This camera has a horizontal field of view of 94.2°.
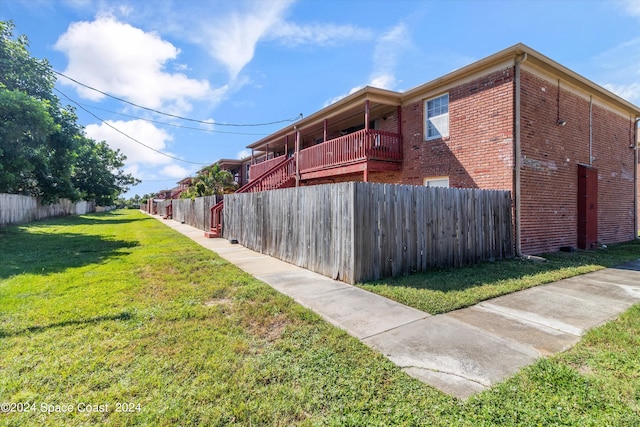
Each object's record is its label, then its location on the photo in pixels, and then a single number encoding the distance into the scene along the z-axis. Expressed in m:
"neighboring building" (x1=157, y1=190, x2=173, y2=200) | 85.44
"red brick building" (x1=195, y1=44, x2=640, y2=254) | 8.59
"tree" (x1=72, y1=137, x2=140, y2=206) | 34.38
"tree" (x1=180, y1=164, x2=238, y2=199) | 24.95
